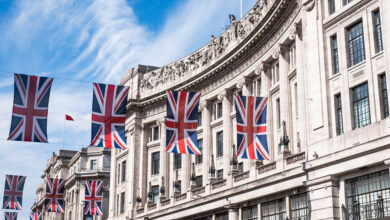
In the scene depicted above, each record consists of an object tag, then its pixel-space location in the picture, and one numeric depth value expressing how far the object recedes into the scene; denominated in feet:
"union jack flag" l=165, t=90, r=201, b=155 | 124.26
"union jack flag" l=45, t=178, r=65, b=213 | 226.38
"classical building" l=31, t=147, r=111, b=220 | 304.91
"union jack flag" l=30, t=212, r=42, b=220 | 305.73
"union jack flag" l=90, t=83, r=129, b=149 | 120.67
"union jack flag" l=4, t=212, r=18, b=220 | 295.09
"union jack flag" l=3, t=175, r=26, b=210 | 212.64
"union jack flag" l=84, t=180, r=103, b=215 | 207.26
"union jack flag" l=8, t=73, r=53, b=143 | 111.14
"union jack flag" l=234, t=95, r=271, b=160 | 114.52
